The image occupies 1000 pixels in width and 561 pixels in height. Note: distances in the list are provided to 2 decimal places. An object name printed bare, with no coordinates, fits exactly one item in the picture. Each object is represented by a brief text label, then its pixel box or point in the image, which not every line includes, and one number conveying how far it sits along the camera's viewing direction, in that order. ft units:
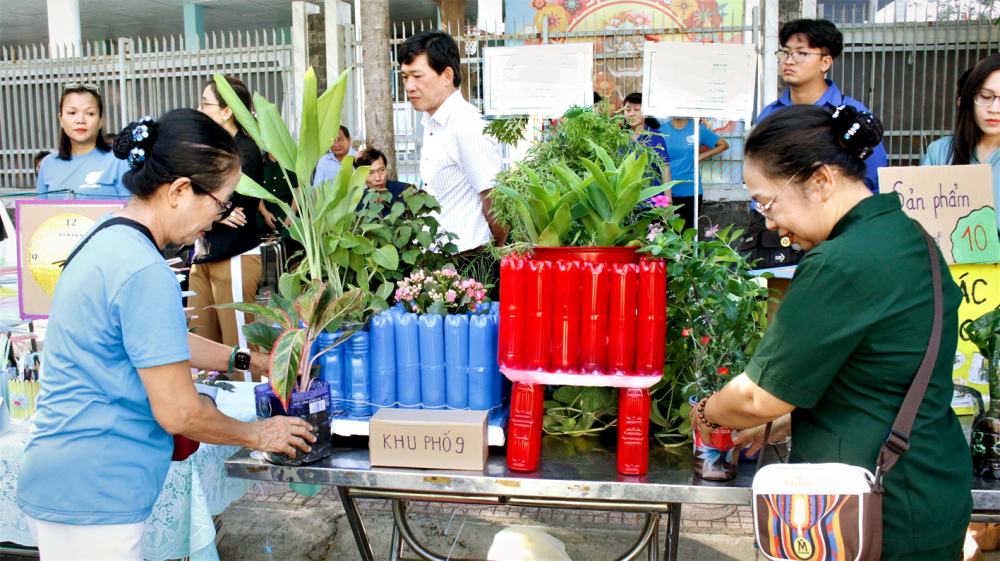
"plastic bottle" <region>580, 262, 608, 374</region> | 5.88
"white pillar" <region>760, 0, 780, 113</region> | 23.44
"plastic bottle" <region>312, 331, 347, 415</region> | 6.84
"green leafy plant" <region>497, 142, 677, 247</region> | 6.12
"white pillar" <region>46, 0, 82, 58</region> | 34.47
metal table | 5.72
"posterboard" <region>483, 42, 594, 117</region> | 12.95
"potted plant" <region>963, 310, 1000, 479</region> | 5.79
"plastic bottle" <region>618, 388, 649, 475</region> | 5.90
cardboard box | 6.06
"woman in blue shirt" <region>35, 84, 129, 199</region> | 11.75
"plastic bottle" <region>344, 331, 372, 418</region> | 6.81
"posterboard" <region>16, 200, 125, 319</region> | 9.27
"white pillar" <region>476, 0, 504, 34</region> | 28.94
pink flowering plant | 6.92
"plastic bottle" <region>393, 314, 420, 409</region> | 6.68
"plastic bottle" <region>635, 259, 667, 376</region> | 5.83
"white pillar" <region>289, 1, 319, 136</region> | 27.27
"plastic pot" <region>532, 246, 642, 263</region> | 5.98
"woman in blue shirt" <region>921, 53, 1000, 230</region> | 8.39
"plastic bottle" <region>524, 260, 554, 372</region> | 5.97
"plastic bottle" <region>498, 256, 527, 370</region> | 6.02
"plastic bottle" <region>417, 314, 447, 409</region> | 6.64
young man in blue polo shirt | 10.41
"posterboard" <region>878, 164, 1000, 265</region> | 7.89
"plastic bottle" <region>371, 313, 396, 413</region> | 6.72
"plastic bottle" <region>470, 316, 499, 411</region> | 6.55
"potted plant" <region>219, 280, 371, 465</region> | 6.03
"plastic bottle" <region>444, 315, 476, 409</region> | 6.59
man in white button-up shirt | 9.37
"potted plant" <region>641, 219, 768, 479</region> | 5.81
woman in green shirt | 4.47
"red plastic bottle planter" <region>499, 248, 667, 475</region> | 5.86
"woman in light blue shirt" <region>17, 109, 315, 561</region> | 5.08
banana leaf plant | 6.65
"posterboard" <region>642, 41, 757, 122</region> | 13.73
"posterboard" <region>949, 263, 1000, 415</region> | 7.91
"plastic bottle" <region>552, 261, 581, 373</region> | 5.93
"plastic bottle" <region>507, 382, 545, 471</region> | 6.02
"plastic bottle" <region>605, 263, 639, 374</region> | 5.83
